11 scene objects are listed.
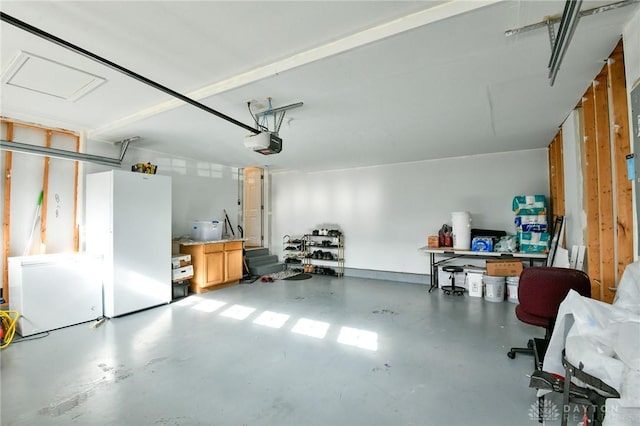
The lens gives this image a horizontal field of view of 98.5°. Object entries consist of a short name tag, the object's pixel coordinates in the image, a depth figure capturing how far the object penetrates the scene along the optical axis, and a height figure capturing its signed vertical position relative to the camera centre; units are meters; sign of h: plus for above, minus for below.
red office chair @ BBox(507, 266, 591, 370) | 2.18 -0.63
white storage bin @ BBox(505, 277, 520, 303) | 4.67 -1.25
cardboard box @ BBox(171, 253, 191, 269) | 4.84 -0.71
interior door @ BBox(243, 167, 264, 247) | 7.80 +0.39
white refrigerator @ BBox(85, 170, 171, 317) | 3.94 -0.21
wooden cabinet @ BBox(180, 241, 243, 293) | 5.23 -0.87
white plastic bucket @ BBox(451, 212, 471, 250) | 5.23 -0.25
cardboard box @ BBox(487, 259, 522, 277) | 4.74 -0.90
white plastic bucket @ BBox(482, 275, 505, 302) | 4.73 -1.26
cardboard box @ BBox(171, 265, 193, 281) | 4.80 -0.94
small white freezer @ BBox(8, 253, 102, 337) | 3.31 -0.86
